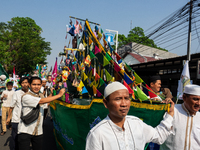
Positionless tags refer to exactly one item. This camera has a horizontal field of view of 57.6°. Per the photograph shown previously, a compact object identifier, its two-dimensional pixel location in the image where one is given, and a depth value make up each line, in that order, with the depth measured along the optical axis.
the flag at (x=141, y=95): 2.66
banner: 2.56
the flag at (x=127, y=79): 3.03
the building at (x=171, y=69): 9.70
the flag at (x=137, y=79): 3.37
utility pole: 9.89
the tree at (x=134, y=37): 39.44
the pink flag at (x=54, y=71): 8.94
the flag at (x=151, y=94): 2.93
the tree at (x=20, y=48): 24.02
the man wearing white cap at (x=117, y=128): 1.44
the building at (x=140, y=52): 24.57
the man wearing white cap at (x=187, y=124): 2.20
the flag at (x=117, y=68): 3.28
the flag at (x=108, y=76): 3.36
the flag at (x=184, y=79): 5.05
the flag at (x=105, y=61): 3.40
